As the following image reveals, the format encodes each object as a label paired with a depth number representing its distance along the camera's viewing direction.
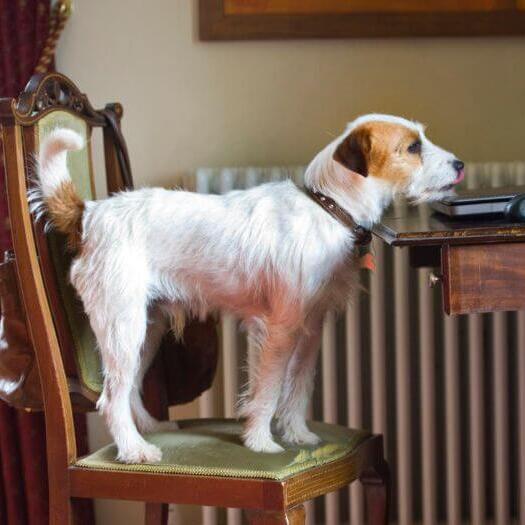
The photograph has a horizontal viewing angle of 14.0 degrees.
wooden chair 2.55
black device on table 2.47
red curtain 3.04
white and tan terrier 2.56
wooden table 2.41
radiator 3.09
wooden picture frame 3.11
